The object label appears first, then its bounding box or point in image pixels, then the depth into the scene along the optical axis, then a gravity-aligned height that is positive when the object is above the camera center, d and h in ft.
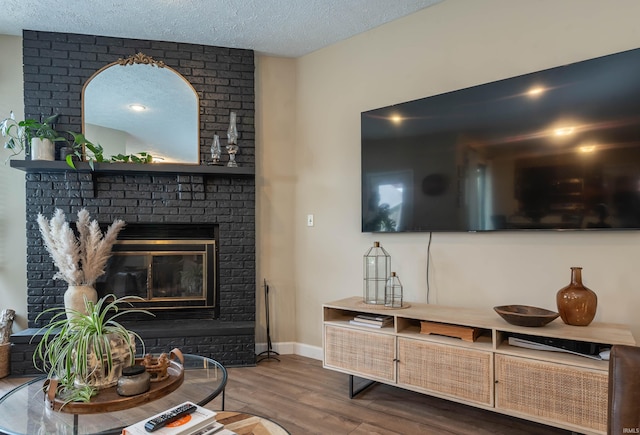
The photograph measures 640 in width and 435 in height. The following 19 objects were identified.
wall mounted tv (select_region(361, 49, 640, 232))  6.25 +1.10
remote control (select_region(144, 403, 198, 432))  3.85 -2.17
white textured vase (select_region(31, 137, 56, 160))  9.43 +1.67
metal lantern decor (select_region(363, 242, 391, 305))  8.77 -1.43
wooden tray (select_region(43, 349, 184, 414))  4.50 -2.30
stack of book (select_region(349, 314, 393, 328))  7.69 -2.25
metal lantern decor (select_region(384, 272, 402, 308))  7.95 -1.79
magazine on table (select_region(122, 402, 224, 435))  3.79 -2.20
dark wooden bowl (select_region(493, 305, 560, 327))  5.98 -1.74
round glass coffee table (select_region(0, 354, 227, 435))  4.57 -2.56
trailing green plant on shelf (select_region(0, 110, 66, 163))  9.48 +2.15
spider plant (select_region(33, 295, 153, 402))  4.77 -1.77
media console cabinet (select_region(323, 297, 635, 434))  5.48 -2.59
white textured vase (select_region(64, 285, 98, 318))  9.32 -2.01
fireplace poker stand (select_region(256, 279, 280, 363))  10.53 -3.96
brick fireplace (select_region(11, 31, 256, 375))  9.86 +0.62
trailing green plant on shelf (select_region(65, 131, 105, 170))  9.62 +1.71
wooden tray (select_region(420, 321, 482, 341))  6.70 -2.17
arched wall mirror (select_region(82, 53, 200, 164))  10.21 +2.86
